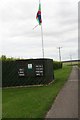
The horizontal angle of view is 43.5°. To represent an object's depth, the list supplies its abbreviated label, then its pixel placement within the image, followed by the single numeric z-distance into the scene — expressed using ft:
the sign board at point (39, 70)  28.66
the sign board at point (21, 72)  28.59
